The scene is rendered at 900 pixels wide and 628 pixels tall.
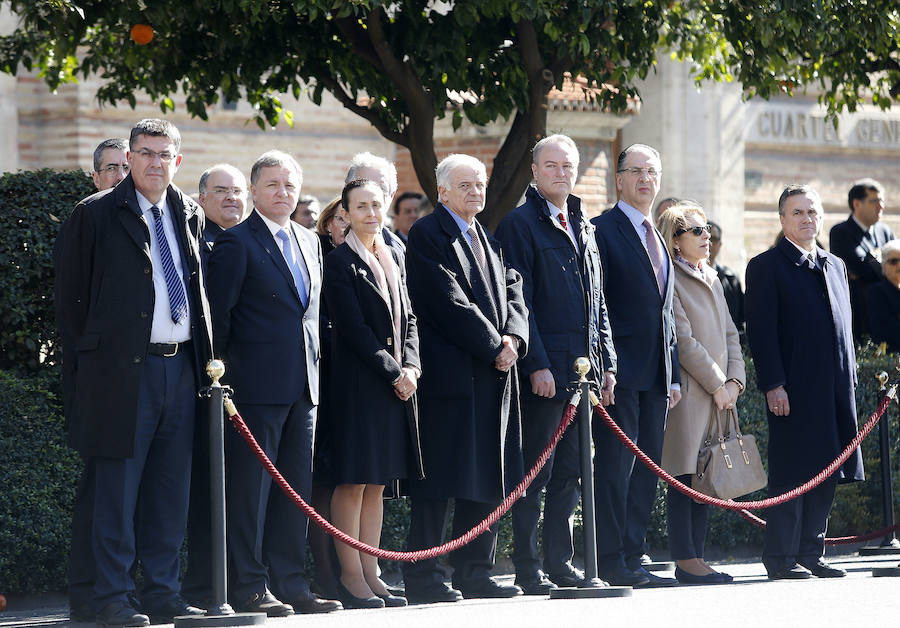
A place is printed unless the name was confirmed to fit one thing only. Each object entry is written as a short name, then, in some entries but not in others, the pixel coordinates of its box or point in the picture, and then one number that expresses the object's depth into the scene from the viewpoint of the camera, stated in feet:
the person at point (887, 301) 74.28
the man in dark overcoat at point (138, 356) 45.93
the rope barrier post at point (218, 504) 45.16
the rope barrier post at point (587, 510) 51.08
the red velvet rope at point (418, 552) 46.39
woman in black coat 50.60
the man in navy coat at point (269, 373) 48.44
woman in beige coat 58.29
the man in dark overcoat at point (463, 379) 51.70
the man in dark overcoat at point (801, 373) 59.11
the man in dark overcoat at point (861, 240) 79.66
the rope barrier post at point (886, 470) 66.08
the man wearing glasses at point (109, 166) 53.52
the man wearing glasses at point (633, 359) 55.67
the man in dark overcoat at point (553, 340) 53.78
